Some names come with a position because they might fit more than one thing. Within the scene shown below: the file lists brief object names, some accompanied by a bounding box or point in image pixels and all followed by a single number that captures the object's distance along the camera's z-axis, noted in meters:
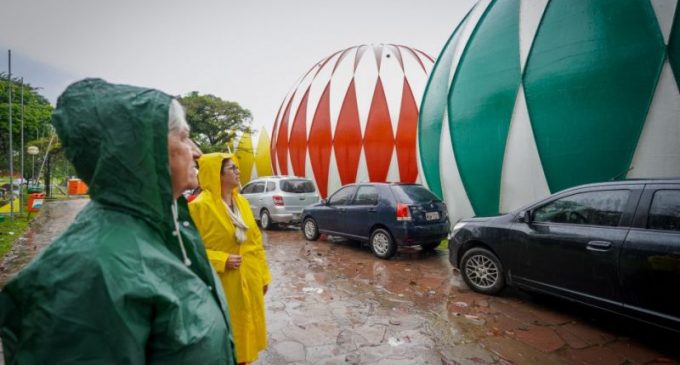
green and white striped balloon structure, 5.78
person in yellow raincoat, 2.44
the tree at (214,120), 25.91
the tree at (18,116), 15.48
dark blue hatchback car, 7.00
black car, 3.32
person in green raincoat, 0.85
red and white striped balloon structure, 14.10
